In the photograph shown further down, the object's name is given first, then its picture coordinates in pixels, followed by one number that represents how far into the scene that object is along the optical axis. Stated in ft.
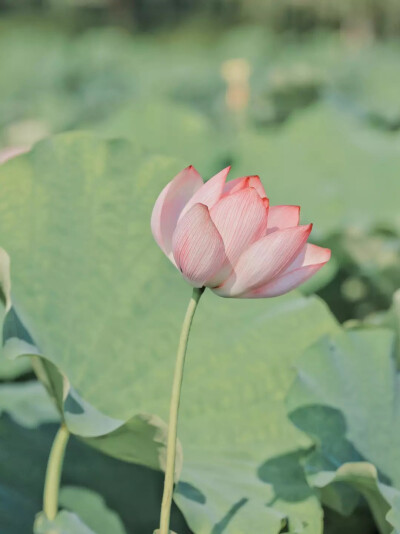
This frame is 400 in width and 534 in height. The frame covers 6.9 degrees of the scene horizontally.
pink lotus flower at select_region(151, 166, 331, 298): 8.64
